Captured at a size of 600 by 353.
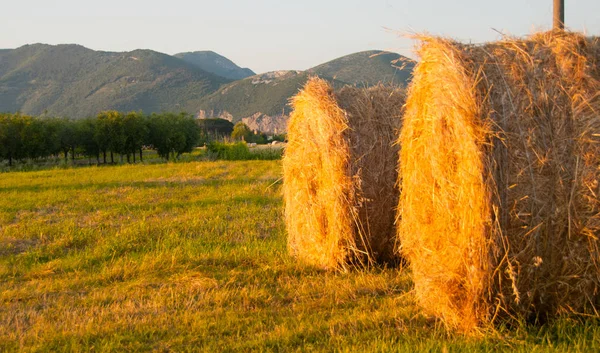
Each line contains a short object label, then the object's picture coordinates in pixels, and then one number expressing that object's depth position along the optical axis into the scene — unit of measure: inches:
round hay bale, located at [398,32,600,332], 202.4
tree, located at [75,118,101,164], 2044.8
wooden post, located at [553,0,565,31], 424.5
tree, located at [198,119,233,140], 3387.8
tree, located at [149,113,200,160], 2085.4
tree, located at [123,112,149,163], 2011.6
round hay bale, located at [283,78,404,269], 313.3
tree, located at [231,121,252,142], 2774.6
